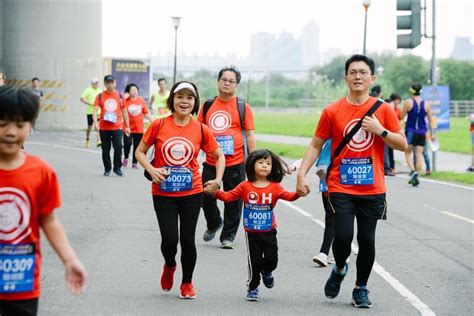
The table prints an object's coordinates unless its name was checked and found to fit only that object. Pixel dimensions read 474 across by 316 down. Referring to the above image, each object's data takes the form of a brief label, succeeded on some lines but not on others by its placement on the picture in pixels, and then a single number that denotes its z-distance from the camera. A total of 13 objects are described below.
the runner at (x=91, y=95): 27.61
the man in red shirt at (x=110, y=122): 19.34
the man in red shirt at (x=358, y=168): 7.86
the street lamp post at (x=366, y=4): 31.14
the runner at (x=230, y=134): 10.70
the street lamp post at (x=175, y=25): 39.20
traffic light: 19.38
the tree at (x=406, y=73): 107.50
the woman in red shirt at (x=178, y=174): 8.16
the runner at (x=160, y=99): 22.22
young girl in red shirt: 8.23
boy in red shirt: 4.81
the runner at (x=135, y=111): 21.02
